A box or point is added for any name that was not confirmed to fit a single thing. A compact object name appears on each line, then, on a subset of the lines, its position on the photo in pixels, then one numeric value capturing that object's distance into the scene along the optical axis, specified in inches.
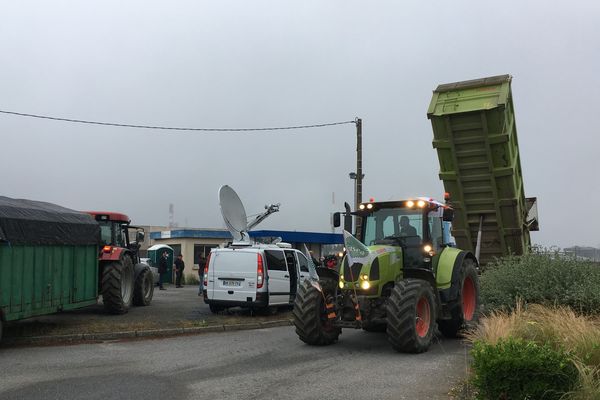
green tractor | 340.2
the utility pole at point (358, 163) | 803.4
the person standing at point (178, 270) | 985.1
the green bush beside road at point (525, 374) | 192.7
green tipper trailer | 459.5
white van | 513.0
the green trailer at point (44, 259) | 353.7
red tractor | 508.1
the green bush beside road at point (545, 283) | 355.9
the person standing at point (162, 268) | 936.9
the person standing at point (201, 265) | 823.1
